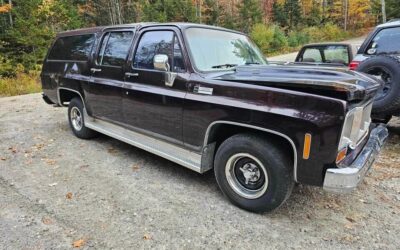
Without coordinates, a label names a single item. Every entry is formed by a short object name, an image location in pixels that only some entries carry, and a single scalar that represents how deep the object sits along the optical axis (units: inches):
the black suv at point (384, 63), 197.3
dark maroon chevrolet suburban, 120.5
